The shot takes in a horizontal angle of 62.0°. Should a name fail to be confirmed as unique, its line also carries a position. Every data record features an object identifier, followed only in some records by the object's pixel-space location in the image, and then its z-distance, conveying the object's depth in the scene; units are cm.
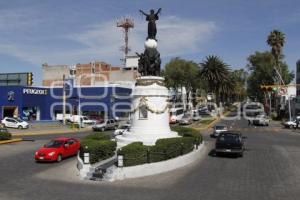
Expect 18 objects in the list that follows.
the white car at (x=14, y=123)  3550
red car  1605
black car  1722
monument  1713
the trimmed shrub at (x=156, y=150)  1281
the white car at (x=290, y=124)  3799
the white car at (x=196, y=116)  4543
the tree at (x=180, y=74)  6612
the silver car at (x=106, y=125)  3392
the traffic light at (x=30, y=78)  3069
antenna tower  7447
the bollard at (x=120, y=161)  1250
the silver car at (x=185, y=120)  4027
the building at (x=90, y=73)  6609
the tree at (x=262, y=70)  6626
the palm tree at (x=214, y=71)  4975
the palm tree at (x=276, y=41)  5630
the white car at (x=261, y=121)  4102
